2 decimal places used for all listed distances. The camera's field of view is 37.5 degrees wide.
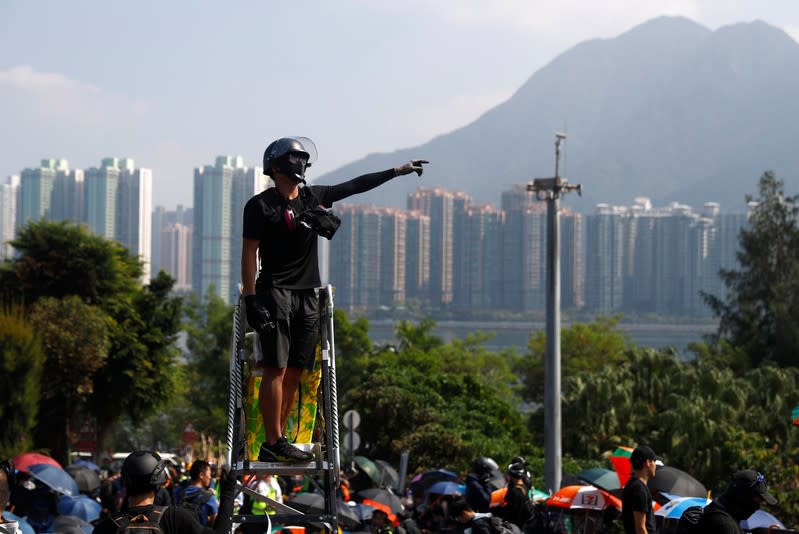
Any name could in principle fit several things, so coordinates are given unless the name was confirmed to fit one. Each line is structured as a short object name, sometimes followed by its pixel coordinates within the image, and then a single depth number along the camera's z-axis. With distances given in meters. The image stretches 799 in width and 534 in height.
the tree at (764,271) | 50.97
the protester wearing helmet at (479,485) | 10.97
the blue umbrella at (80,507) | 14.13
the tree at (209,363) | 56.53
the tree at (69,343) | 32.38
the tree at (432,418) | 28.59
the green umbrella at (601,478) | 15.24
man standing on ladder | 5.99
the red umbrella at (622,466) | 10.99
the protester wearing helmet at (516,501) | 9.27
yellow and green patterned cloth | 6.29
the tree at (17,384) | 27.83
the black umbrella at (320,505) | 11.55
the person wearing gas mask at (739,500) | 5.98
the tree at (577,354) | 63.81
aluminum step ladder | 5.81
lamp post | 21.88
